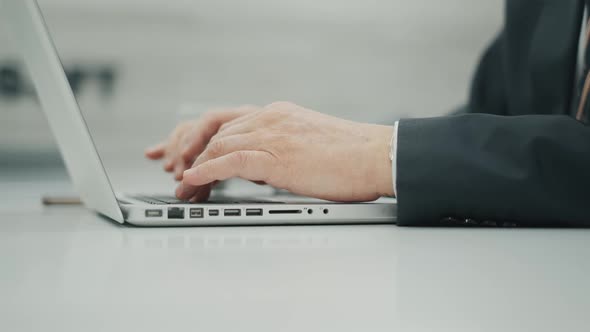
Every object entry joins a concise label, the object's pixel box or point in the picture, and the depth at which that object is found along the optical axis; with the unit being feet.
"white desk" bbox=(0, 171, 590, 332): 0.94
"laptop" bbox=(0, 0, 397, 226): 2.13
